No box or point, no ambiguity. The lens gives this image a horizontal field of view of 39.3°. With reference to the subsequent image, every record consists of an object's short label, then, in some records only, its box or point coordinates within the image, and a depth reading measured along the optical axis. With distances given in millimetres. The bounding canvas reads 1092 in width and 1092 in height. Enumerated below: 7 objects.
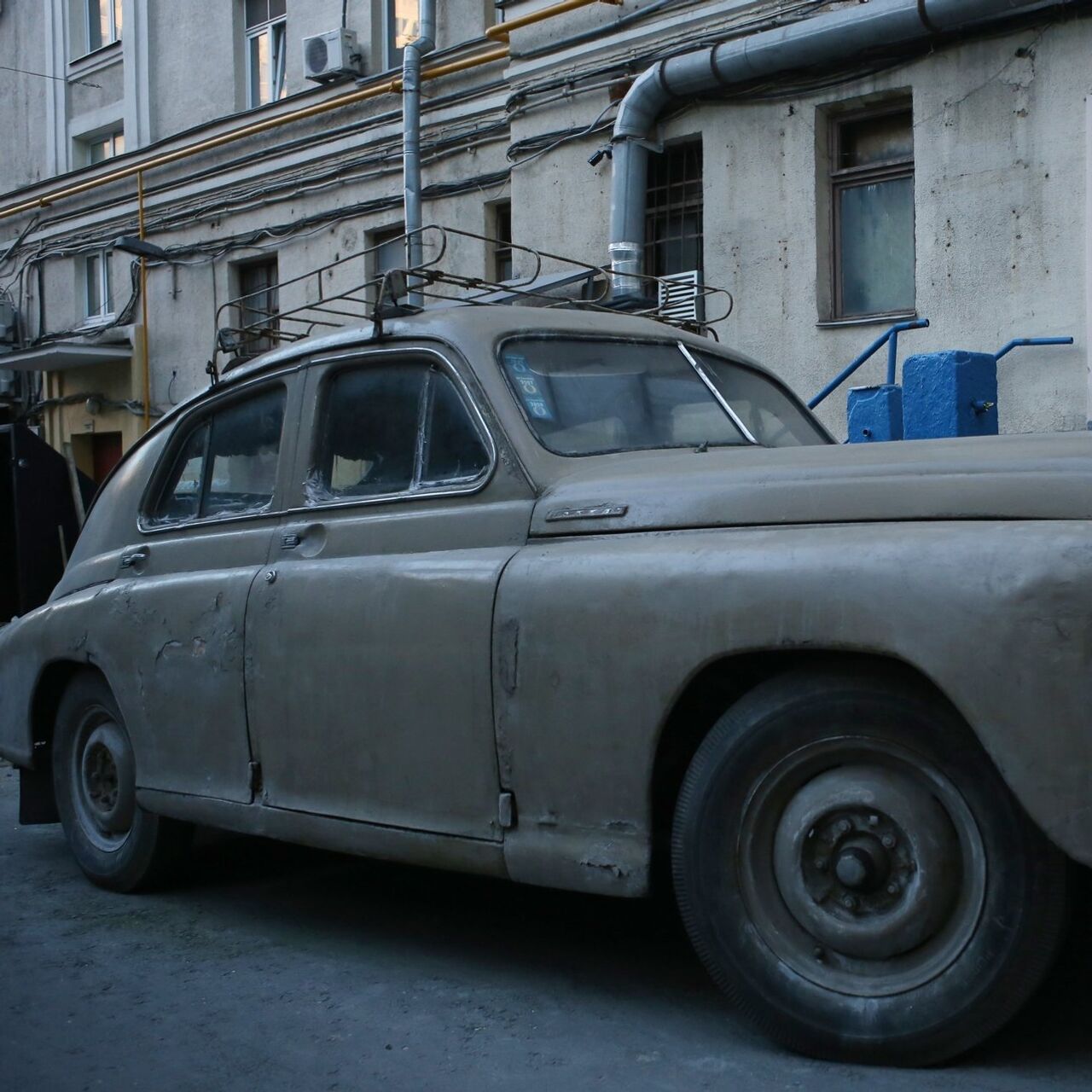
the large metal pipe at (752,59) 10859
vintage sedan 3139
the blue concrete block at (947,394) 8906
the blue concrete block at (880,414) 9094
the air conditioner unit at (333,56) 16641
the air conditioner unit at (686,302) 12539
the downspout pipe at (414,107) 15547
